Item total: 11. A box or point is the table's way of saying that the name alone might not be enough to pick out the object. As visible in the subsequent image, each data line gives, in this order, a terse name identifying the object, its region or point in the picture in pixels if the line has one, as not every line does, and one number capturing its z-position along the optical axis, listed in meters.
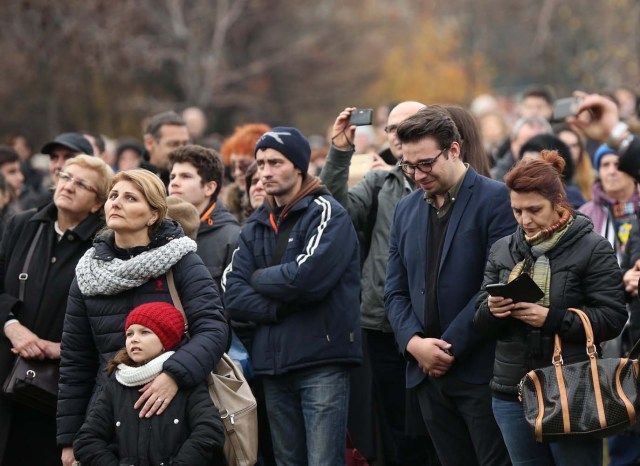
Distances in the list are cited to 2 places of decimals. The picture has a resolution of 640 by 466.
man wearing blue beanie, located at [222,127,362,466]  12.71
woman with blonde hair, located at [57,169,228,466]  11.87
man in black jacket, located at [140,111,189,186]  18.12
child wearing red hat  11.42
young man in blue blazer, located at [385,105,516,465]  11.59
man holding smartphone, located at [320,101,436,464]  14.19
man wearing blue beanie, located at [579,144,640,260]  15.57
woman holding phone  10.63
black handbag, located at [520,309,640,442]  10.27
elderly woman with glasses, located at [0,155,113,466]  13.85
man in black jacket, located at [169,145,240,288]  14.41
